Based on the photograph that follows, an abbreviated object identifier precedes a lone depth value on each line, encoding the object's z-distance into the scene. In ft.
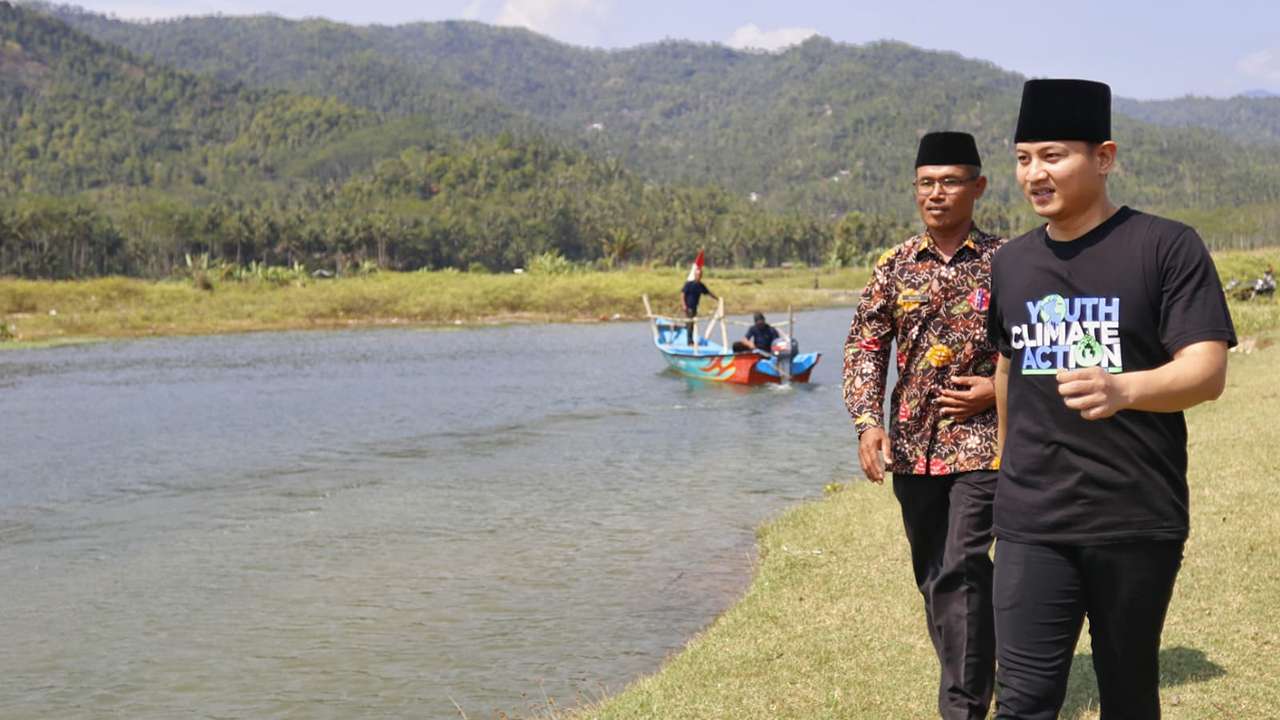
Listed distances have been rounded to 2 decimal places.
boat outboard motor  100.12
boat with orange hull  100.12
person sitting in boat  103.19
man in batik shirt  18.25
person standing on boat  115.75
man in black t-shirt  11.97
